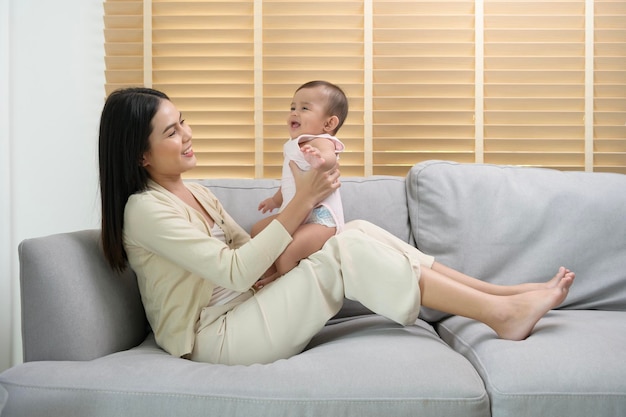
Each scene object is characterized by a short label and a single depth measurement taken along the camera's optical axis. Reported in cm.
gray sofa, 132
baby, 178
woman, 156
